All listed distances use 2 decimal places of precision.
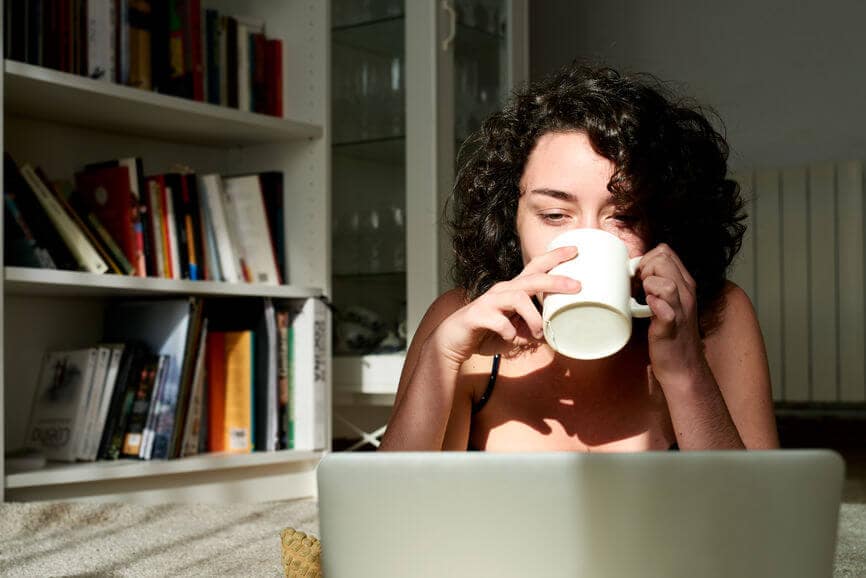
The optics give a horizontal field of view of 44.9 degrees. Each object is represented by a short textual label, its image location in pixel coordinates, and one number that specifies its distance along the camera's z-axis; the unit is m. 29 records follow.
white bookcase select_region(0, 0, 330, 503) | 2.00
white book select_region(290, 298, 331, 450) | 2.39
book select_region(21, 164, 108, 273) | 1.98
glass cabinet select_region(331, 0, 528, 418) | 2.58
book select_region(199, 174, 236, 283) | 2.32
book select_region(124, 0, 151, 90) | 2.18
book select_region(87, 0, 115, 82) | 2.08
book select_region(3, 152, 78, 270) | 1.95
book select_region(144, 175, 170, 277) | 2.19
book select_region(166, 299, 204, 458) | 2.19
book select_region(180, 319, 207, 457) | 2.24
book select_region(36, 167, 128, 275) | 2.04
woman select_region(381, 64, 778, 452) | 0.84
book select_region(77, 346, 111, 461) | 2.08
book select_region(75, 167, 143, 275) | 2.14
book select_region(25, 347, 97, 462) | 2.08
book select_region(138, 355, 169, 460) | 2.13
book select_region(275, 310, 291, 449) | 2.39
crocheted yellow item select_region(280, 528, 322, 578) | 0.77
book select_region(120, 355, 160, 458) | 2.13
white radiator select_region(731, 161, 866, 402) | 3.92
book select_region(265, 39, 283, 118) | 2.52
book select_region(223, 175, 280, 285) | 2.42
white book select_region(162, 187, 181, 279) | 2.21
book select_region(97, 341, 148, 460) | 2.11
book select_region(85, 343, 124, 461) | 2.09
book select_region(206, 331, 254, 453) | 2.34
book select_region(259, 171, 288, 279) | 2.45
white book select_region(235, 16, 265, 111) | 2.44
